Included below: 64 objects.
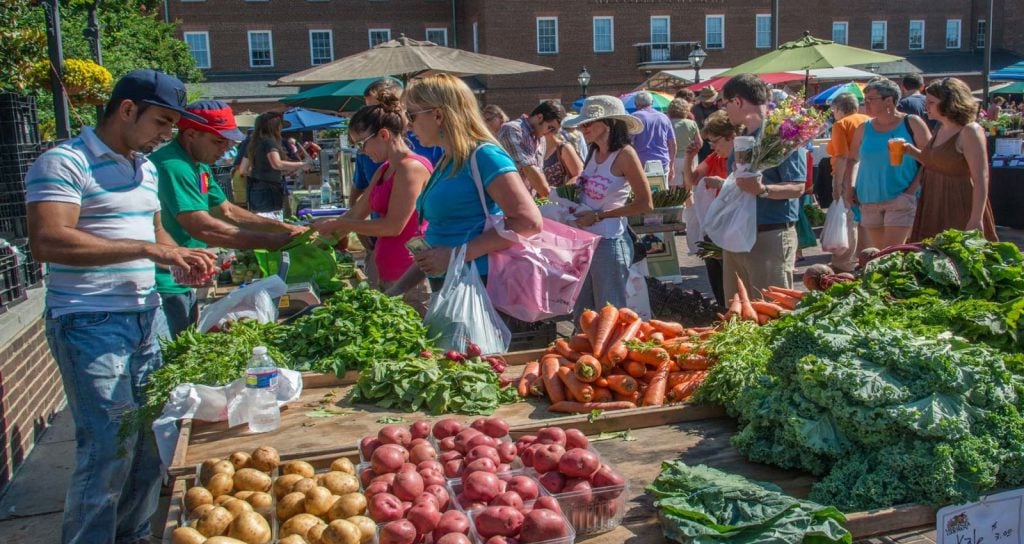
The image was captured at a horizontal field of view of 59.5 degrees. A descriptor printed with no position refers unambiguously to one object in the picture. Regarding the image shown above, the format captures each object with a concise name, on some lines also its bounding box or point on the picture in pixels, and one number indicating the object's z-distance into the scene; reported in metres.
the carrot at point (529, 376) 3.64
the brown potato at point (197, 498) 2.43
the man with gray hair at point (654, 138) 9.97
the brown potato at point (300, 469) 2.66
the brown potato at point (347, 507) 2.36
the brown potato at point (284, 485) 2.55
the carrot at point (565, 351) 3.80
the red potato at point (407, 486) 2.42
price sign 2.44
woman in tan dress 5.98
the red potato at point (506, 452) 2.69
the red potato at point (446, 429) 2.93
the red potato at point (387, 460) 2.60
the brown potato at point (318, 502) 2.39
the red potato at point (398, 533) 2.20
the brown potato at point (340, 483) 2.52
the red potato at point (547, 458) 2.56
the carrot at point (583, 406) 3.38
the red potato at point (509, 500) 2.35
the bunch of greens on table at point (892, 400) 2.42
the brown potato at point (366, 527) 2.25
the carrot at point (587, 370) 3.51
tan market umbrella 9.31
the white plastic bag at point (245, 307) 4.67
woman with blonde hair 3.97
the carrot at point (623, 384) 3.58
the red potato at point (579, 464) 2.49
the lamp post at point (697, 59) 26.22
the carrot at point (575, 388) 3.46
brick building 45.09
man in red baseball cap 4.28
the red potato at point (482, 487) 2.42
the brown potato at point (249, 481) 2.56
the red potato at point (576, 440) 2.70
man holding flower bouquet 5.08
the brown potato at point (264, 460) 2.71
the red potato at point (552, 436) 2.68
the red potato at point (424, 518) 2.27
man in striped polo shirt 3.34
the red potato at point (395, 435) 2.79
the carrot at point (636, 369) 3.67
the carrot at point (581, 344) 3.84
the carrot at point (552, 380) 3.52
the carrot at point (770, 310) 4.19
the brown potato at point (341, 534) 2.17
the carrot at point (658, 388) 3.46
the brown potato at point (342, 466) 2.69
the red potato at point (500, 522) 2.26
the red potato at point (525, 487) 2.42
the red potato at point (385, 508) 2.32
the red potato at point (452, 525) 2.23
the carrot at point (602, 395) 3.54
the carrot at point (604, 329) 3.78
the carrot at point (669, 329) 4.06
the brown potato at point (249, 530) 2.27
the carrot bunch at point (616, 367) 3.48
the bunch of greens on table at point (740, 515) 2.20
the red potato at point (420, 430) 2.91
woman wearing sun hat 5.67
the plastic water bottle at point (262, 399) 3.25
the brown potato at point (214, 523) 2.28
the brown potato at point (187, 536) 2.21
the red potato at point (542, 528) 2.22
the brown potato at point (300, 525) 2.29
